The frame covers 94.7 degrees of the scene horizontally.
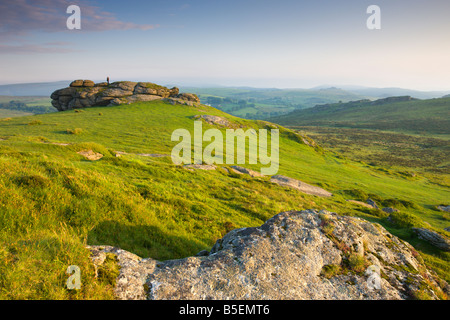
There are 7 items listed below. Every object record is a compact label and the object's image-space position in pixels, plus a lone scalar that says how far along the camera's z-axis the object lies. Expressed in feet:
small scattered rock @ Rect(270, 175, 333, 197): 98.37
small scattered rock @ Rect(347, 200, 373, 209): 90.11
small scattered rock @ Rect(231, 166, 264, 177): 106.03
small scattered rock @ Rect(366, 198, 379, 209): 94.24
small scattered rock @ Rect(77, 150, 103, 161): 69.21
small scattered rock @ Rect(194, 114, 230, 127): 221.37
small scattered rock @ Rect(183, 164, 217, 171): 83.05
